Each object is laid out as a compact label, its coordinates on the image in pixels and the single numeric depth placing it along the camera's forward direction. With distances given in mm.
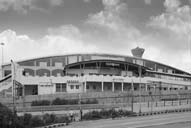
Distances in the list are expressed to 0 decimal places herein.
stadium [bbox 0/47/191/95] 78062
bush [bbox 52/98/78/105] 53475
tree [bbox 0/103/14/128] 31594
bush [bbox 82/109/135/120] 42794
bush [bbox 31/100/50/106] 52719
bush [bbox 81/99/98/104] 54588
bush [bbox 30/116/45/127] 35531
